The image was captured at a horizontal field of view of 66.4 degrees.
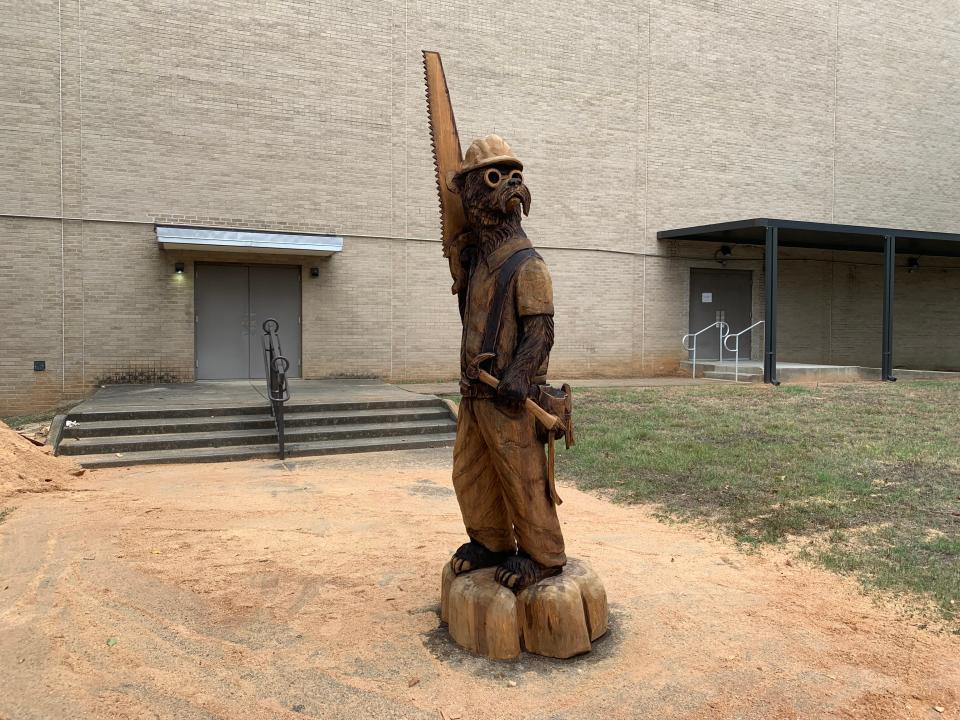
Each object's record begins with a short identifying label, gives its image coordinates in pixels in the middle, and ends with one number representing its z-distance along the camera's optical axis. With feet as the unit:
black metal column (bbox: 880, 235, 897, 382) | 52.13
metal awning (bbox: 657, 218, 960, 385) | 48.14
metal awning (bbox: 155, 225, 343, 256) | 39.96
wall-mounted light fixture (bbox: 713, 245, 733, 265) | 57.47
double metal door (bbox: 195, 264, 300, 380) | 44.50
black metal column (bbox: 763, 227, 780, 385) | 47.78
